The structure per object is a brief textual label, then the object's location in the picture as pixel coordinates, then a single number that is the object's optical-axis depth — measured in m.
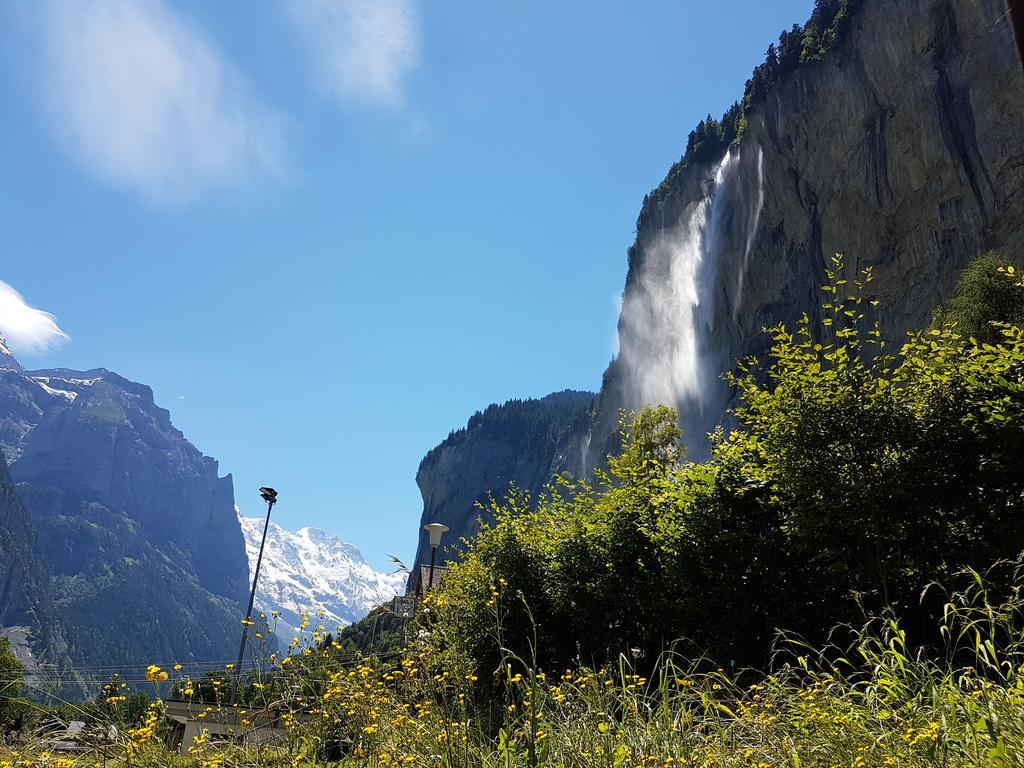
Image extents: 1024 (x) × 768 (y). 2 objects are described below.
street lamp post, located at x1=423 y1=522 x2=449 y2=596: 19.62
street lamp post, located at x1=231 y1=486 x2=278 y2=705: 32.31
